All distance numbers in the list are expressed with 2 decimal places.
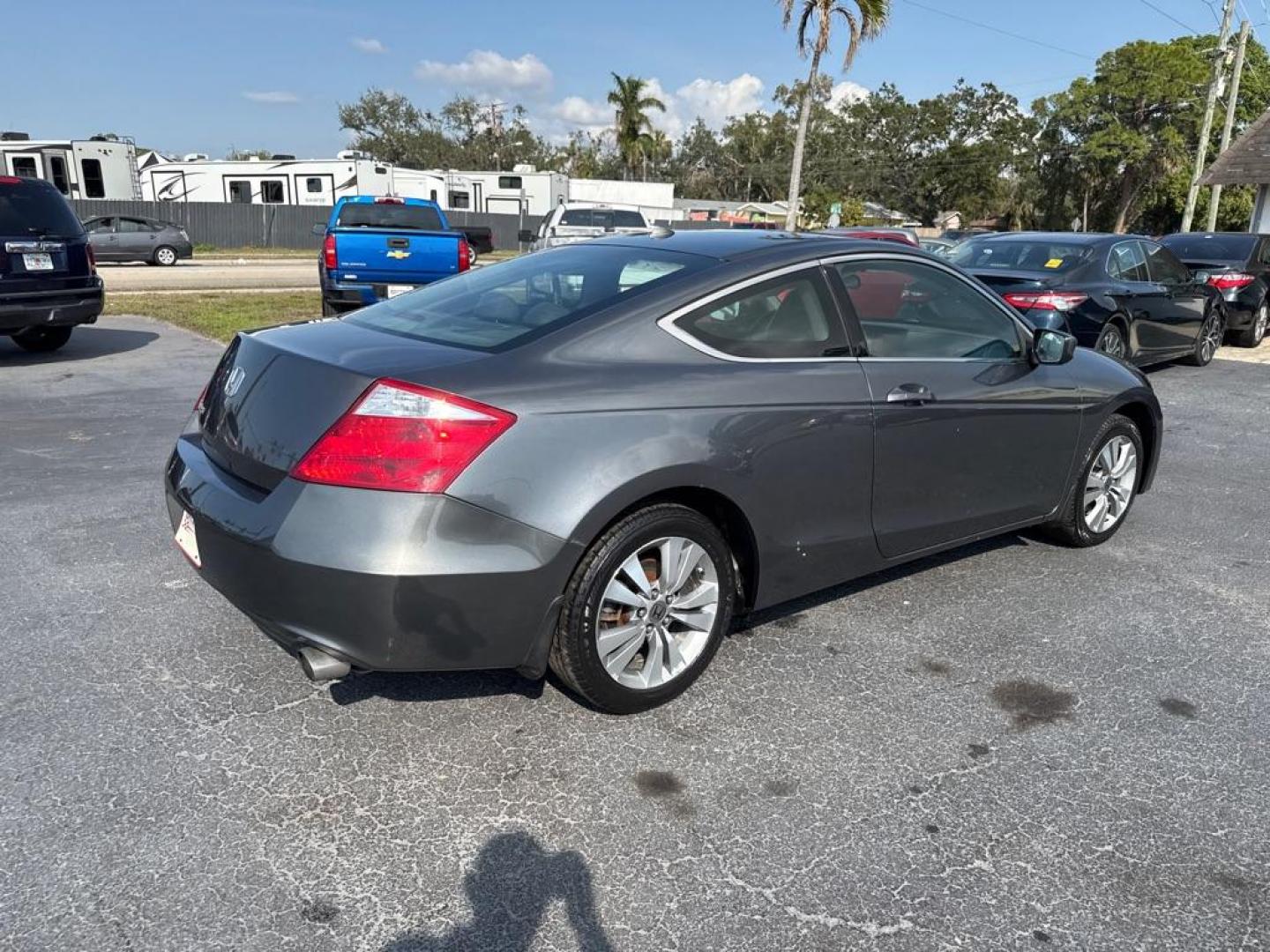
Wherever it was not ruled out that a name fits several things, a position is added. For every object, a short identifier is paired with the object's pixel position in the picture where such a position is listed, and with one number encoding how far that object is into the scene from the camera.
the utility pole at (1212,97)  29.03
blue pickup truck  11.26
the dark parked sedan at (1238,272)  12.44
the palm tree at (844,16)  23.19
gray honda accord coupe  2.60
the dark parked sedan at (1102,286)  8.58
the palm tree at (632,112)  54.66
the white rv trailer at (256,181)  32.66
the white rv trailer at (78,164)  26.48
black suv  8.75
